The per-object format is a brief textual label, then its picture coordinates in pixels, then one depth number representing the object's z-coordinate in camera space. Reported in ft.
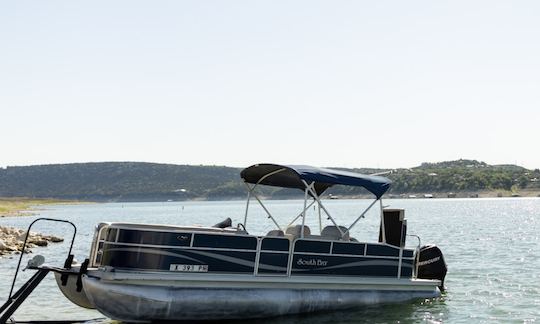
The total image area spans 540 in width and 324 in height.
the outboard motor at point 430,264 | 56.59
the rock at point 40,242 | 121.35
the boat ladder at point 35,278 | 41.11
